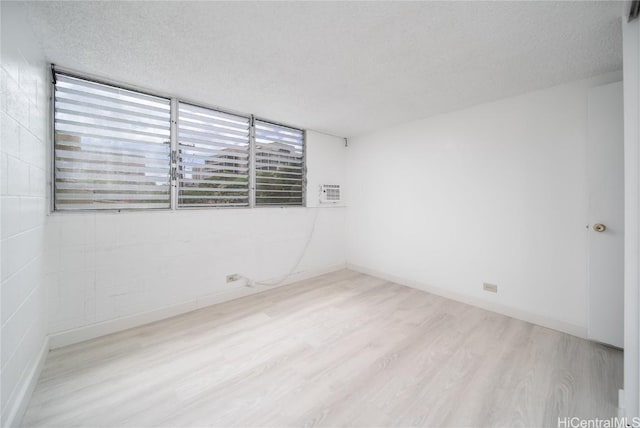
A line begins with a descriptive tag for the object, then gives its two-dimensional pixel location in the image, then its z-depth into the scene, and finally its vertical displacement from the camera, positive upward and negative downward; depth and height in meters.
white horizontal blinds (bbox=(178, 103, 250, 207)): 2.79 +0.67
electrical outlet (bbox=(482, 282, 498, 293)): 2.80 -0.84
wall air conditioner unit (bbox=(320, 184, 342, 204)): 4.12 +0.34
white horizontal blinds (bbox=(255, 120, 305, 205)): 3.44 +0.73
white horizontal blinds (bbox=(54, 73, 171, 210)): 2.15 +0.63
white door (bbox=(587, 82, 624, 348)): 2.02 +0.01
